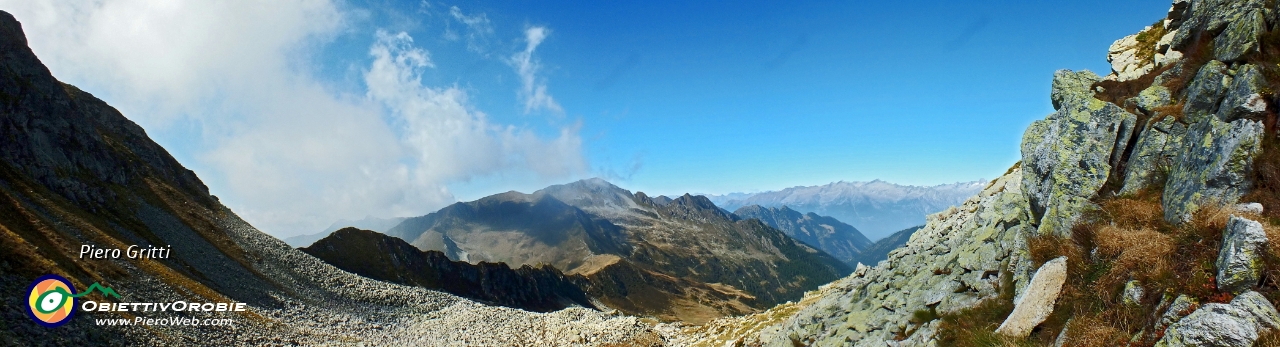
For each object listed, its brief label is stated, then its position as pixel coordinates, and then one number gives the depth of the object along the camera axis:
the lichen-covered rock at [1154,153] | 16.23
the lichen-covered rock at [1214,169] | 13.37
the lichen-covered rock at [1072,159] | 17.30
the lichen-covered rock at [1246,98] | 14.52
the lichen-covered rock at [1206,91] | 16.36
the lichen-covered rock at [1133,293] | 11.94
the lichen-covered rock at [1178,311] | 10.52
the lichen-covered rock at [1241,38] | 17.20
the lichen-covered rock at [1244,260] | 10.07
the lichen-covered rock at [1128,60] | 26.88
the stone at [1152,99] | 18.89
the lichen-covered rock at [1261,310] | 9.38
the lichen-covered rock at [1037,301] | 14.16
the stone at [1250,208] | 12.13
